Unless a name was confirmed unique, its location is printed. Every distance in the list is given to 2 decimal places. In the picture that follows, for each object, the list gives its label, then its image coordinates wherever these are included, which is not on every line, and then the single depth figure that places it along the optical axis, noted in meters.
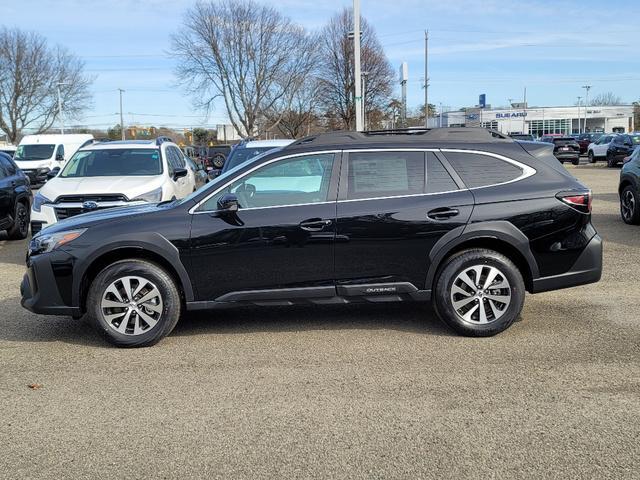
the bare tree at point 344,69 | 46.62
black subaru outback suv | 5.38
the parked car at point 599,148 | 36.44
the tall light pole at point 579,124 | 98.50
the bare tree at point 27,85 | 52.94
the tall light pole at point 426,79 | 51.74
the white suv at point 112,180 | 9.05
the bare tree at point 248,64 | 38.12
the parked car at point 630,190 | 11.36
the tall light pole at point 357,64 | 18.81
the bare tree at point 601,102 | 134.50
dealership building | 96.44
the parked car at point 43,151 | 26.09
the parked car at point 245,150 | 11.65
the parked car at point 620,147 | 30.52
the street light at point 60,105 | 55.56
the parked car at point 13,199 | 11.59
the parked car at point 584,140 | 45.53
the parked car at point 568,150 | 36.66
